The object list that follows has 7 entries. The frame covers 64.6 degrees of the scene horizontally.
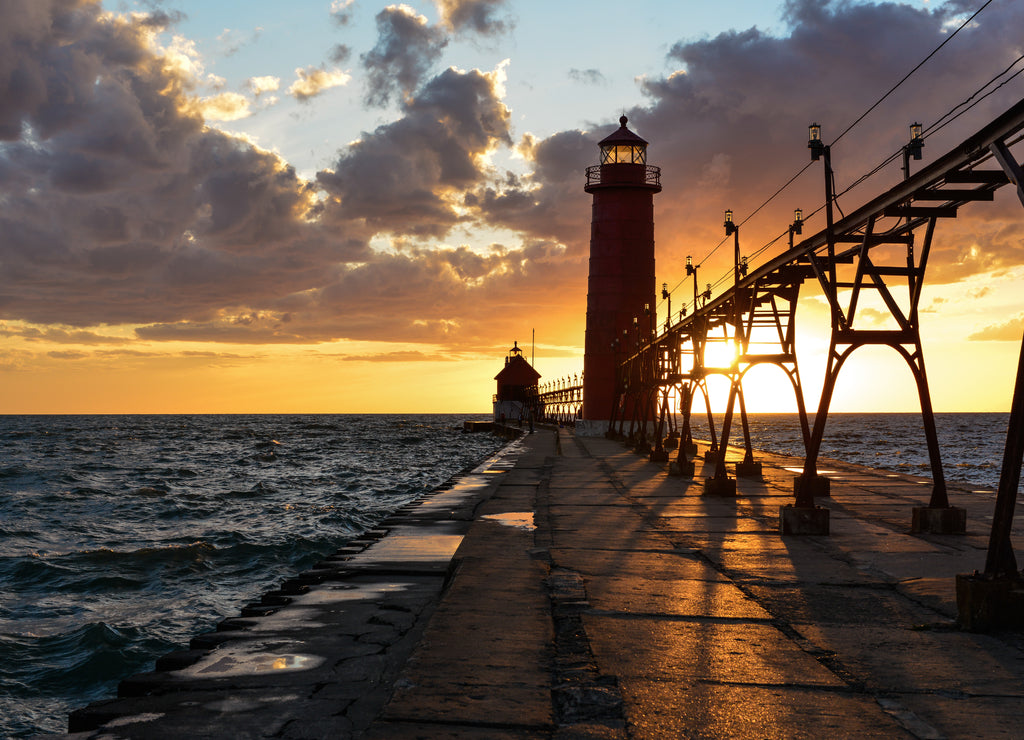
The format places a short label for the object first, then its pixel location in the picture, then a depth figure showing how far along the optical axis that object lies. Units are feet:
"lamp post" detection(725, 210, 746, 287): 63.43
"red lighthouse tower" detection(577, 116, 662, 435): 146.61
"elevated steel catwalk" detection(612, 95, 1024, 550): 29.35
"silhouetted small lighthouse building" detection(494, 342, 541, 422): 321.11
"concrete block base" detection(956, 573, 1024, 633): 19.79
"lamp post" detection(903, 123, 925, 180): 32.78
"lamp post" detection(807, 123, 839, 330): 39.68
